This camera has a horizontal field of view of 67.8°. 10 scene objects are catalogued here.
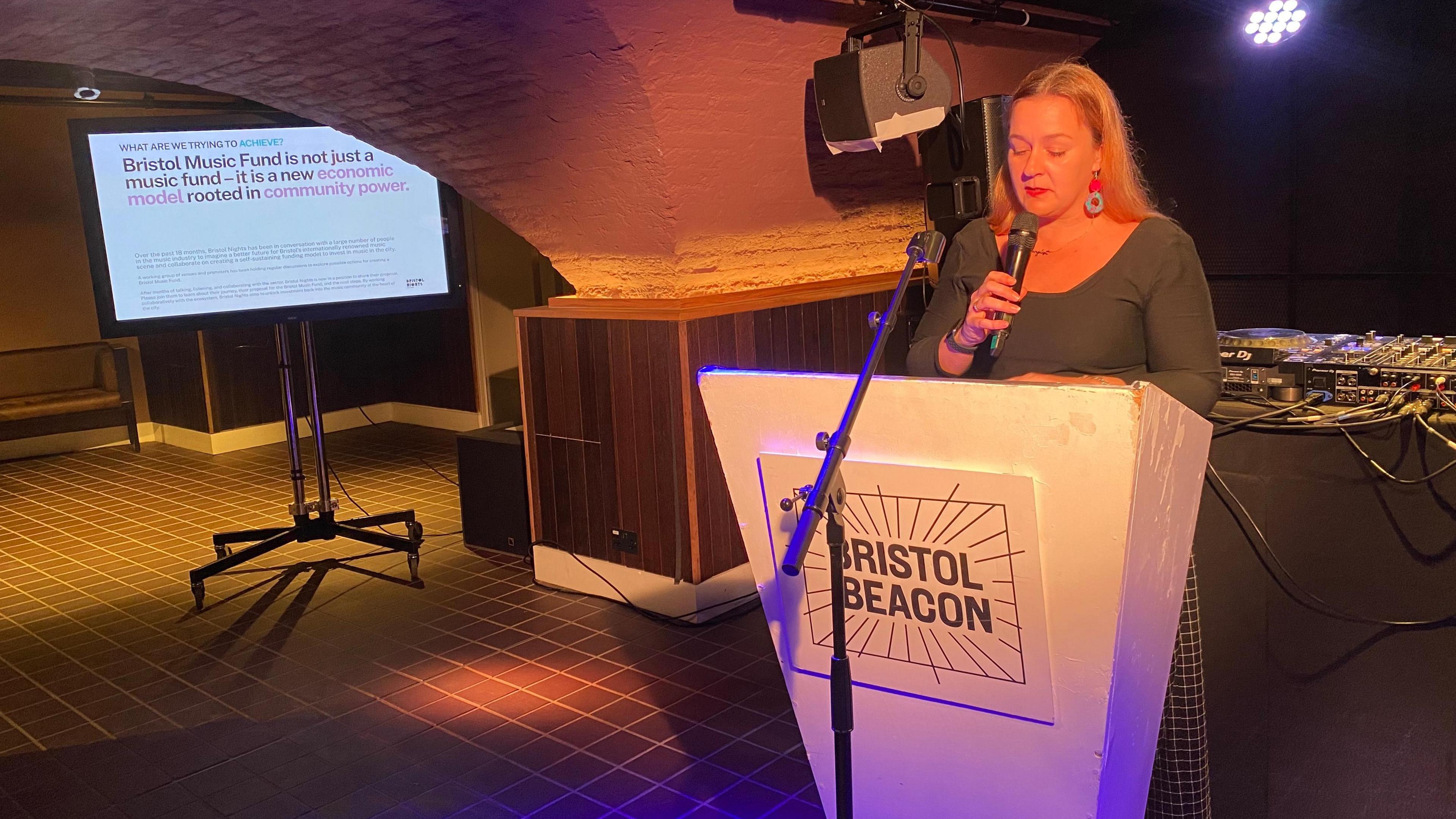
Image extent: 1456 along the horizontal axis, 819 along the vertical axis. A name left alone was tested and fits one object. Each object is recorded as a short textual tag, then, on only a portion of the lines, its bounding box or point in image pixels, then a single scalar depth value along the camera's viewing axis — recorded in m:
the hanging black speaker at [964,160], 3.90
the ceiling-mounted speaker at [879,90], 3.38
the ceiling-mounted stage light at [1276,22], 4.72
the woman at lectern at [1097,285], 1.64
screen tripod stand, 4.58
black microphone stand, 1.28
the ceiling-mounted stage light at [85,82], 6.61
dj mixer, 2.08
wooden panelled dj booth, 3.93
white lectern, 1.18
